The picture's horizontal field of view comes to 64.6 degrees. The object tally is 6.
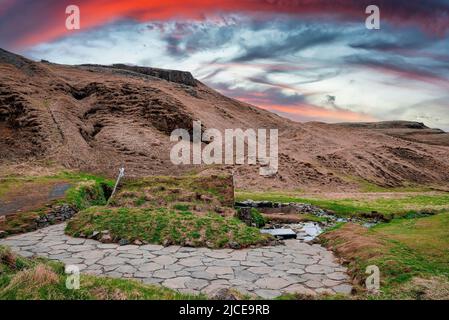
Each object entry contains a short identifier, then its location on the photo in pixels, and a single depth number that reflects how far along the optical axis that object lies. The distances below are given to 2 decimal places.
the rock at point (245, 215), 16.00
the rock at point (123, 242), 11.57
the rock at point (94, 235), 12.22
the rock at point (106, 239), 11.79
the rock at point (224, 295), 6.10
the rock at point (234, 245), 11.45
